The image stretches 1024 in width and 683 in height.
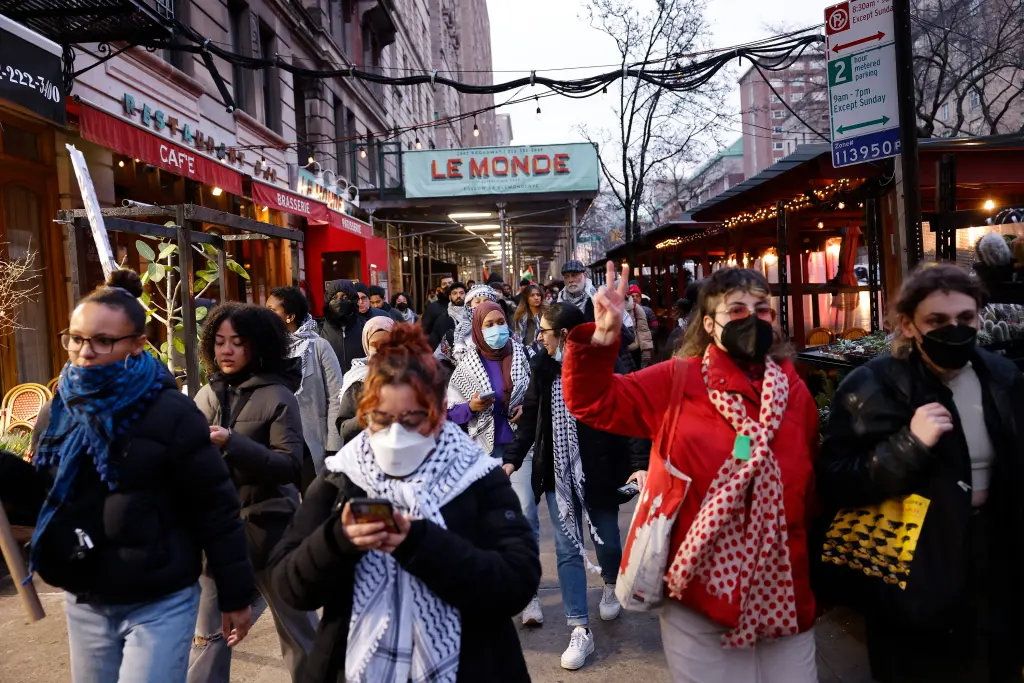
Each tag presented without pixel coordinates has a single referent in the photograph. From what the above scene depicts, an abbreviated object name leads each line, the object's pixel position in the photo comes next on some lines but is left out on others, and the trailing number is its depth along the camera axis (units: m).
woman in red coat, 2.45
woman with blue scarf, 2.46
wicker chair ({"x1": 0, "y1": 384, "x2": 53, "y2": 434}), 7.10
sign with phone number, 6.69
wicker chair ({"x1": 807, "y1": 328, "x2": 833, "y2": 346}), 11.26
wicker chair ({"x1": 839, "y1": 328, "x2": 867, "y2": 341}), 9.55
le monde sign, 20.27
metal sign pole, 4.93
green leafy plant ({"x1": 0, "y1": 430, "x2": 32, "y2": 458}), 6.15
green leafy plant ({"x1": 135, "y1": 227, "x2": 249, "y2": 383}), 5.68
